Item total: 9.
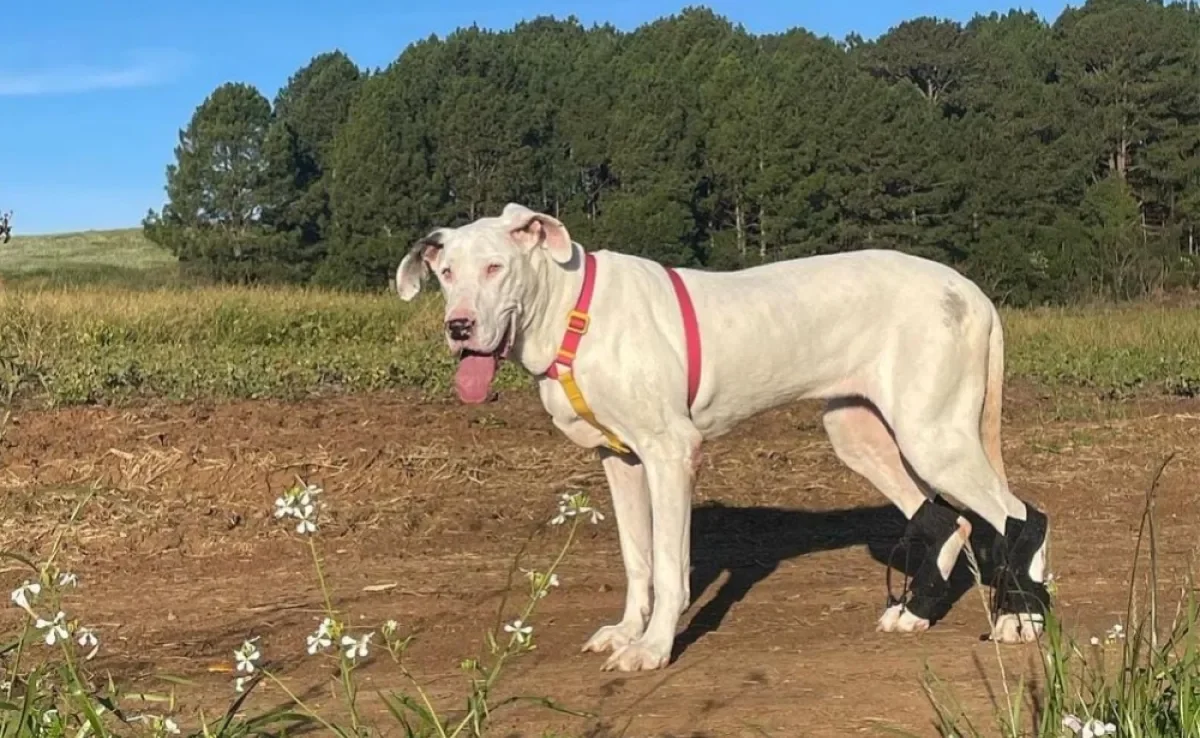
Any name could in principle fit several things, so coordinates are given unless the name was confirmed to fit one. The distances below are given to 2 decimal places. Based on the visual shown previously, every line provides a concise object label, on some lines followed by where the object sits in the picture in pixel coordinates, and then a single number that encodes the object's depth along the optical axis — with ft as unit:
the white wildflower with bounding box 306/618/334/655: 8.87
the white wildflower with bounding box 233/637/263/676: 9.14
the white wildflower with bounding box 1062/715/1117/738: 8.66
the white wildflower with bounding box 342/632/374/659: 9.12
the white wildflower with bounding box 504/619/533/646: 9.83
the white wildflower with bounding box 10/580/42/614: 9.35
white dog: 16.84
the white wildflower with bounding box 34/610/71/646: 9.21
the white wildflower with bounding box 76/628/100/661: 9.67
